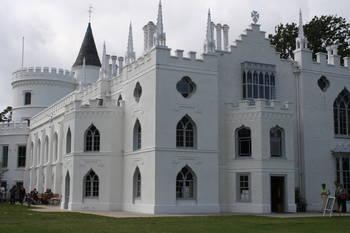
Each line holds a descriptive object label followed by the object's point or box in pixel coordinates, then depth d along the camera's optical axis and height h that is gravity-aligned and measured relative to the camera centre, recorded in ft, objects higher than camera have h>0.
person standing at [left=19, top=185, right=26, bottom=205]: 125.43 -2.12
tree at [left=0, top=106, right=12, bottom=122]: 226.46 +31.07
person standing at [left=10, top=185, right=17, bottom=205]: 125.73 -2.36
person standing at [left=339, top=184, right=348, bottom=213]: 94.07 -2.02
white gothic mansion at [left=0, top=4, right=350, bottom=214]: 94.17 +10.80
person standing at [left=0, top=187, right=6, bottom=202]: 145.69 -2.34
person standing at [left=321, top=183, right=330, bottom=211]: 91.81 -0.95
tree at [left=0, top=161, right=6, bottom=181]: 163.24 +4.68
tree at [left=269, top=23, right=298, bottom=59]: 155.84 +44.32
